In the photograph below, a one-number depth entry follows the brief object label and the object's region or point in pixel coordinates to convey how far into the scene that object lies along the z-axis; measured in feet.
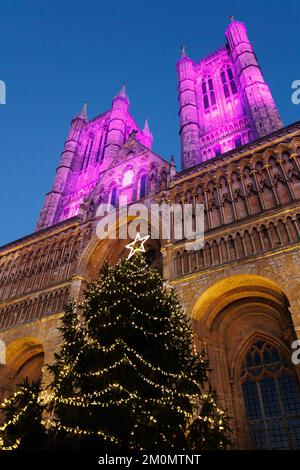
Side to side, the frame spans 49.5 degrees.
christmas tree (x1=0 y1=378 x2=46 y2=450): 28.58
